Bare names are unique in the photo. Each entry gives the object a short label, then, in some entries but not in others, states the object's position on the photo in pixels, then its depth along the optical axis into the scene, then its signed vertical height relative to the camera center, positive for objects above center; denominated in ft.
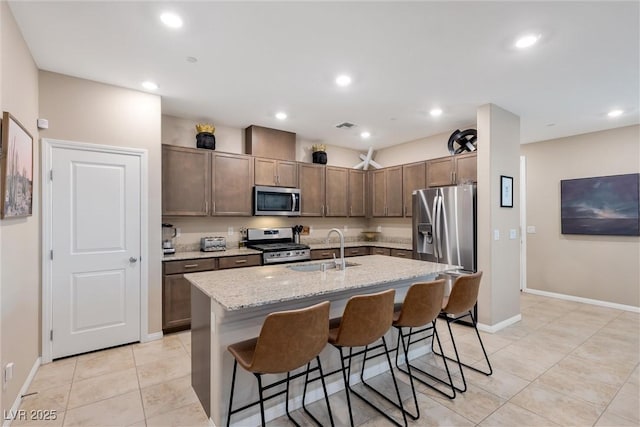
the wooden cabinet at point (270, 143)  14.87 +3.59
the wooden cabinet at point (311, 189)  16.21 +1.39
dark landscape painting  14.12 +0.35
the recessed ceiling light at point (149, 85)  10.16 +4.37
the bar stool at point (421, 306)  7.16 -2.19
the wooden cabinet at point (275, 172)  14.67 +2.09
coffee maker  12.47 -0.92
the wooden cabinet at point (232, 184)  13.50 +1.40
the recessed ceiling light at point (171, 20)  6.79 +4.40
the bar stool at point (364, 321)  6.10 -2.18
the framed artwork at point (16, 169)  6.27 +1.09
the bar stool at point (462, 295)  8.06 -2.17
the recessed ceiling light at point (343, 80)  9.68 +4.33
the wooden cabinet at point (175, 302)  11.42 -3.23
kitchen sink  8.97 -1.55
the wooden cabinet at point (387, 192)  16.84 +1.28
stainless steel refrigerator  12.32 -0.50
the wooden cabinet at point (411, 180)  15.44 +1.74
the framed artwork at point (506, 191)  12.32 +0.88
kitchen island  6.06 -2.02
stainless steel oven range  13.75 -1.46
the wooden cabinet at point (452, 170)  13.03 +1.96
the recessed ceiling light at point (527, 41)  7.47 +4.27
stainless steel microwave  14.46 +0.69
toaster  13.53 -1.25
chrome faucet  8.68 -1.46
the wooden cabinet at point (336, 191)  17.19 +1.35
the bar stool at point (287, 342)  5.08 -2.19
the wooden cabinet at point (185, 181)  12.28 +1.43
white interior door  9.50 -1.08
